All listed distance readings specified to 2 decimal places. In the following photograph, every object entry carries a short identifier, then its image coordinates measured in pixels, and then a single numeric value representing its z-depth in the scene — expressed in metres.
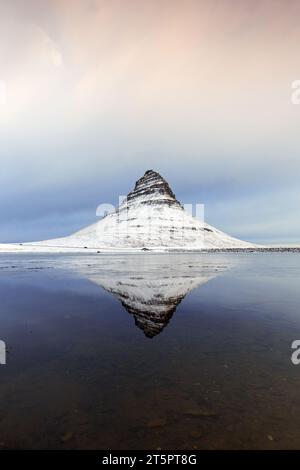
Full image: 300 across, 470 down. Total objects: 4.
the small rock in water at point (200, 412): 5.21
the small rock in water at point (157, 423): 4.93
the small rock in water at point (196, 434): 4.65
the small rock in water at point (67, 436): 4.61
